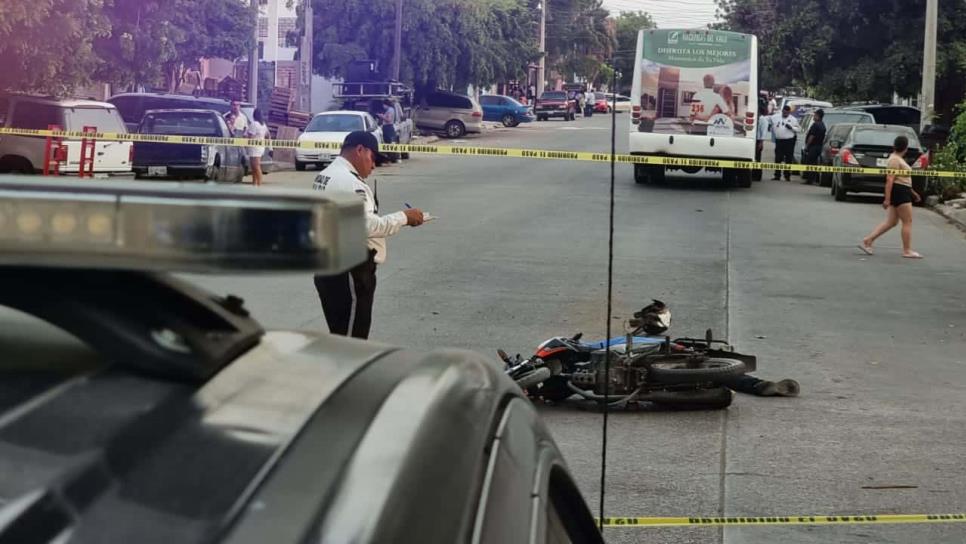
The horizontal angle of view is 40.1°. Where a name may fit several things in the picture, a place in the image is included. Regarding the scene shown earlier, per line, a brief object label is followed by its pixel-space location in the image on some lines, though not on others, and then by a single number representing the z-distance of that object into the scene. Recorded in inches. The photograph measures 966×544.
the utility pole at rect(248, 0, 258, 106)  1485.6
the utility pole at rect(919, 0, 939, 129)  1198.3
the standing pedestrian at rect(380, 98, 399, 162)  1416.1
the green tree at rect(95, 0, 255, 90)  1135.0
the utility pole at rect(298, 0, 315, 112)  1622.0
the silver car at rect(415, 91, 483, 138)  1990.7
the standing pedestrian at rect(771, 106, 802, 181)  1213.7
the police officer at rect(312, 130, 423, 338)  320.5
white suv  817.5
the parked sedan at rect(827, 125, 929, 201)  979.9
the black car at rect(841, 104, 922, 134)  1424.7
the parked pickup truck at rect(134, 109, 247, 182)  948.0
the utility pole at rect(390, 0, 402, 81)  1875.0
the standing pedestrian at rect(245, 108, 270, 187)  956.6
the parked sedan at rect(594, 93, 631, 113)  3412.9
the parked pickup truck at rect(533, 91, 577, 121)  2883.9
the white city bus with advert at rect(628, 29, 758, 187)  1063.6
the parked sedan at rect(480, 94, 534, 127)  2484.0
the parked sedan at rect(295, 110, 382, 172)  1218.6
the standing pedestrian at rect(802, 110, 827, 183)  1187.3
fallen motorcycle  314.8
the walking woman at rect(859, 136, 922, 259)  644.1
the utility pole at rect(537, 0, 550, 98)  3294.8
